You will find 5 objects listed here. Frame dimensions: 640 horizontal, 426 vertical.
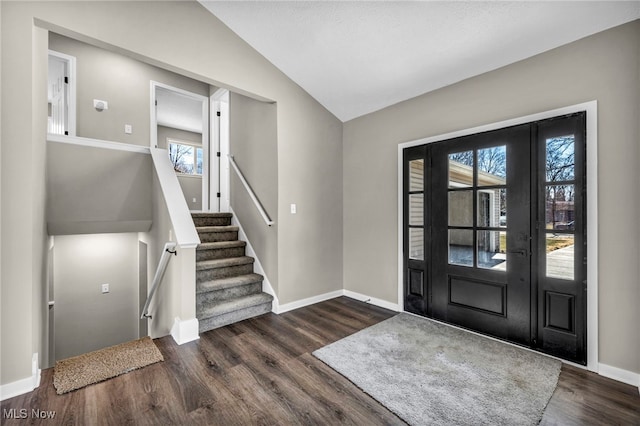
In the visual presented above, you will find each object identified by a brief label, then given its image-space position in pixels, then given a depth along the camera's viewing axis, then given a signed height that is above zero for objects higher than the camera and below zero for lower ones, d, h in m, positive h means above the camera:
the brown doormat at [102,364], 2.04 -1.19
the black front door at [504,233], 2.27 -0.19
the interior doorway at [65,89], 3.96 +1.73
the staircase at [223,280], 3.11 -0.82
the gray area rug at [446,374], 1.76 -1.21
